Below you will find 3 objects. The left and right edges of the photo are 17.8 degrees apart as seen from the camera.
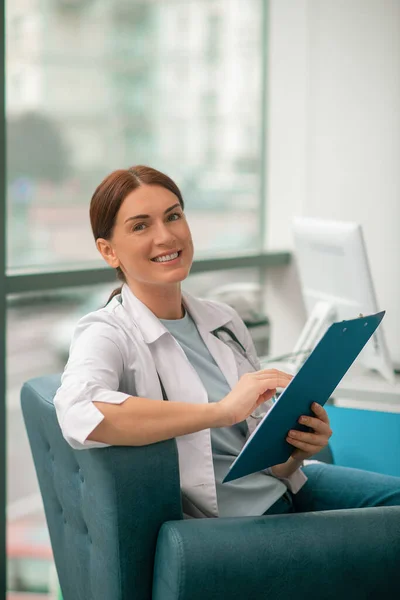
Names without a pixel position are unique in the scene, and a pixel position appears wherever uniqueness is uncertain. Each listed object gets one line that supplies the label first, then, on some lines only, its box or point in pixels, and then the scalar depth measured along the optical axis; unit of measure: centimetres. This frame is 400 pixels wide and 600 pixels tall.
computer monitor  267
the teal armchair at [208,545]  192
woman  198
